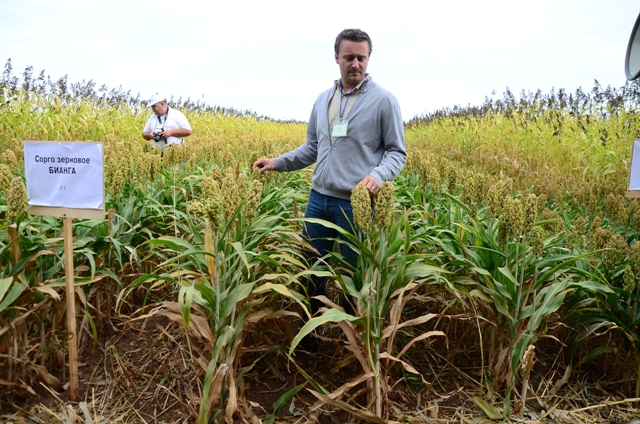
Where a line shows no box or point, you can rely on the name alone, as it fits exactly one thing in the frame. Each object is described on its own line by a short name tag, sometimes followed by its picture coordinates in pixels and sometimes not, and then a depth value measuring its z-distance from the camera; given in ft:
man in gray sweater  9.16
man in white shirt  19.58
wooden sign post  7.77
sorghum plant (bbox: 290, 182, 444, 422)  6.90
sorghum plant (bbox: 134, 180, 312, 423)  6.64
